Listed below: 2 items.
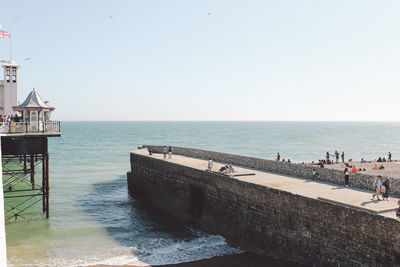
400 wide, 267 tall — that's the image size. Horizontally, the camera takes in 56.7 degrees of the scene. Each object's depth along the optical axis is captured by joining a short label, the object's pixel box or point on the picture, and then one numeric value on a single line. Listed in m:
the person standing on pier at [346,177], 18.65
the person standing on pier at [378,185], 15.58
